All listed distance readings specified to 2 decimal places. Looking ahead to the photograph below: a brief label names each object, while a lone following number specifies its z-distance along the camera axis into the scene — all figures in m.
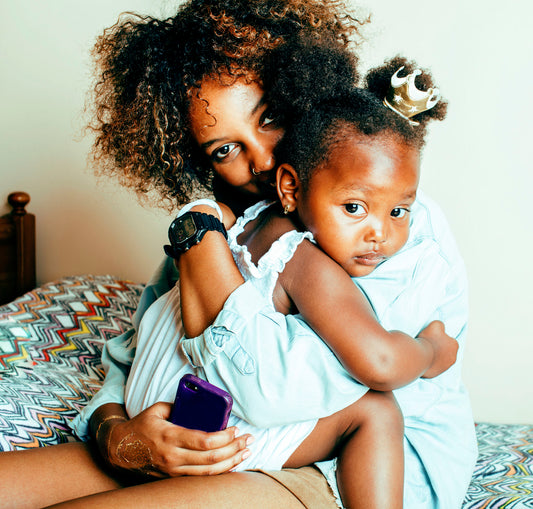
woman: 0.93
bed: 1.33
